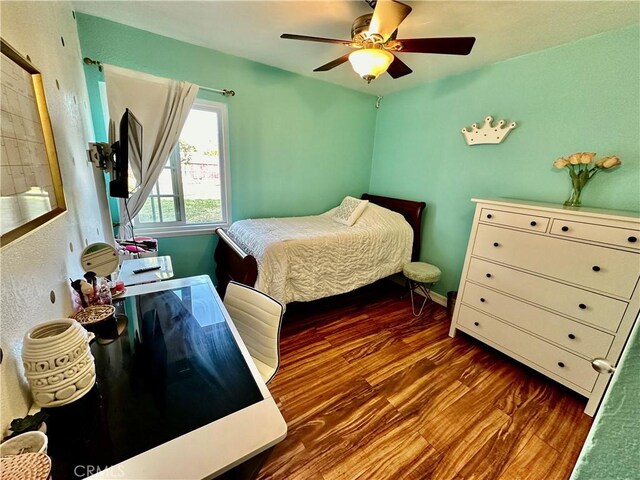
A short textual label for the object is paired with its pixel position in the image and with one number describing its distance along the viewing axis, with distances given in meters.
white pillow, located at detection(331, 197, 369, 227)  2.92
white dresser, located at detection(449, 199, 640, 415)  1.47
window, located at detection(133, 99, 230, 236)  2.56
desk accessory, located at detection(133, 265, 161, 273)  1.68
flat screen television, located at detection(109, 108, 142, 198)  1.28
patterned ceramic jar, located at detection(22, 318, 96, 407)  0.62
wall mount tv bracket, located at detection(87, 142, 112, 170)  1.40
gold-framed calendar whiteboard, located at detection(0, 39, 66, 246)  0.66
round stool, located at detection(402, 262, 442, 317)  2.58
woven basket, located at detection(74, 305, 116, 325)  1.01
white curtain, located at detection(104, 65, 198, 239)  2.01
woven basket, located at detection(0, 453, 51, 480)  0.45
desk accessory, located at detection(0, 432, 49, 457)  0.53
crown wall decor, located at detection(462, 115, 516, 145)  2.28
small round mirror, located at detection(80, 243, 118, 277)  1.13
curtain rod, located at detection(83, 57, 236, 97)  2.04
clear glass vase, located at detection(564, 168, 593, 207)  1.82
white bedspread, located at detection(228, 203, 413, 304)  2.12
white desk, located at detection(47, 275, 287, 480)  0.57
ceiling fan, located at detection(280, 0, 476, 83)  1.37
